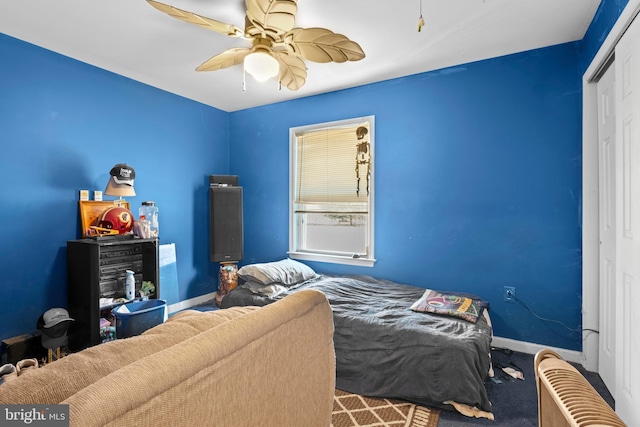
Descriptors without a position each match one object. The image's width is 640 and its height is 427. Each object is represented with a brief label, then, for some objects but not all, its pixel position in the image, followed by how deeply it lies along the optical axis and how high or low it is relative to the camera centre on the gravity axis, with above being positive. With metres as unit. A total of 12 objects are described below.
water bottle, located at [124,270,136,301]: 2.87 -0.67
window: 3.50 +0.25
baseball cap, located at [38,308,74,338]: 2.47 -0.86
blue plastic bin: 2.53 -0.86
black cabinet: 2.59 -0.55
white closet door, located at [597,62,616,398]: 2.12 -0.07
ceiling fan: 1.75 +1.10
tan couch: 0.56 -0.34
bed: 1.90 -0.89
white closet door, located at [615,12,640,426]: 1.42 -0.06
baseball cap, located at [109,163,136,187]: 2.89 +0.36
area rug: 1.82 -1.20
